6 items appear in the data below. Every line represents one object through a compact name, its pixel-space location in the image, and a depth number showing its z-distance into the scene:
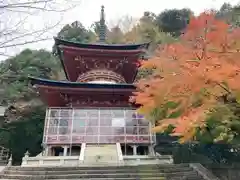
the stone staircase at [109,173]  10.03
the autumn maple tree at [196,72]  6.72
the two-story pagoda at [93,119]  14.89
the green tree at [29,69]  25.58
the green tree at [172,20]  39.94
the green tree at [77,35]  38.66
